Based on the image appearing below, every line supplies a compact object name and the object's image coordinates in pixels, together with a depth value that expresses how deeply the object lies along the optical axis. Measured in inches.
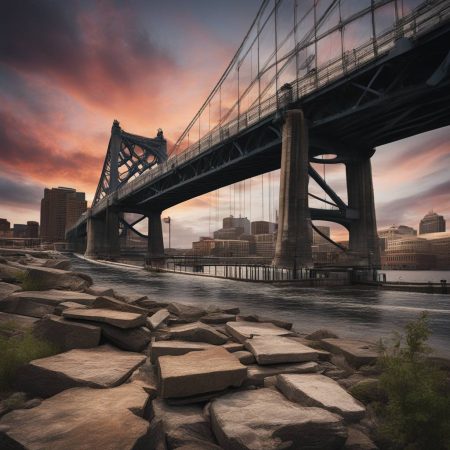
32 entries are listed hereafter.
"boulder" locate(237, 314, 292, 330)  258.5
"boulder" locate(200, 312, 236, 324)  249.3
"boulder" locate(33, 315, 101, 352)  164.1
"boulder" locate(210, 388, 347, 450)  91.7
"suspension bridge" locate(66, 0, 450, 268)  888.9
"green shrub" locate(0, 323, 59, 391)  128.8
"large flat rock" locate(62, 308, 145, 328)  174.7
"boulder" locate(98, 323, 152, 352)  174.2
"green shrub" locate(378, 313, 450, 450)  93.0
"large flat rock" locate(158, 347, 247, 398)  114.7
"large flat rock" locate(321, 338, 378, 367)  168.4
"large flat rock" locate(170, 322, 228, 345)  185.5
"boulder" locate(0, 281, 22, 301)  234.3
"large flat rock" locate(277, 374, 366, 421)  109.3
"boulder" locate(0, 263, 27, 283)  321.1
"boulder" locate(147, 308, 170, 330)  215.6
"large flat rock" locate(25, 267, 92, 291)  311.6
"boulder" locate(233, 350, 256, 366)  152.5
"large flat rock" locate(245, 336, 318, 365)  149.6
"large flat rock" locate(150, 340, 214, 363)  154.6
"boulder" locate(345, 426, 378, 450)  95.4
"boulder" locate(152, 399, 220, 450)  96.9
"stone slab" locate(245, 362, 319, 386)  134.6
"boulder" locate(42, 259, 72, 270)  455.5
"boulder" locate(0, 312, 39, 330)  194.7
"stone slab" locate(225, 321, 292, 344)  189.9
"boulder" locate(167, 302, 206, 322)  267.1
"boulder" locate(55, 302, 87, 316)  212.8
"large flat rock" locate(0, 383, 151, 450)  82.5
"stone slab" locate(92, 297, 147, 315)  216.2
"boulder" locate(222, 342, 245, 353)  166.4
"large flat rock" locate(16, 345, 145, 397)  121.3
